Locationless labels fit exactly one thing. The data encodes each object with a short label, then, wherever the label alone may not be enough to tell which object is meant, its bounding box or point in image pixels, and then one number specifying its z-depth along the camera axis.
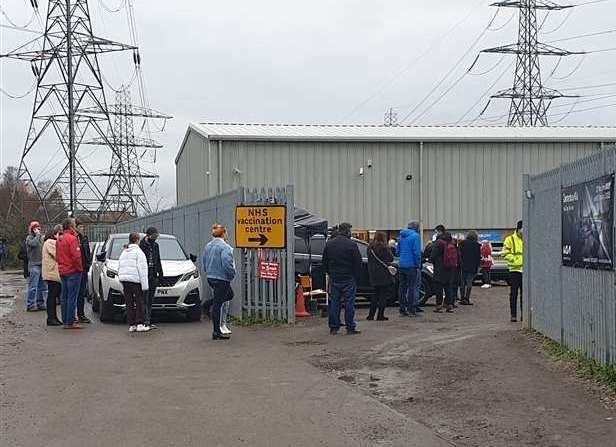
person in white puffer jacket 14.40
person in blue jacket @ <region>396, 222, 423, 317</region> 16.25
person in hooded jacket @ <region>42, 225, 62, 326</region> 15.36
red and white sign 15.21
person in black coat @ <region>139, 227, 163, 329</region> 15.25
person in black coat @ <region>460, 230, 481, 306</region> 19.33
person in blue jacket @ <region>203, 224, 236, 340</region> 13.18
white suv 16.09
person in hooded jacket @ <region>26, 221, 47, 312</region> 17.94
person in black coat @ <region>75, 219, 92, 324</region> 15.70
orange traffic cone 16.23
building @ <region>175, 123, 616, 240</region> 31.73
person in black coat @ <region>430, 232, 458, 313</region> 17.41
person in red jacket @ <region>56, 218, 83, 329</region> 14.77
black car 18.03
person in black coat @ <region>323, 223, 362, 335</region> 13.63
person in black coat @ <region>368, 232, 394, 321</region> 15.37
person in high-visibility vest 14.30
